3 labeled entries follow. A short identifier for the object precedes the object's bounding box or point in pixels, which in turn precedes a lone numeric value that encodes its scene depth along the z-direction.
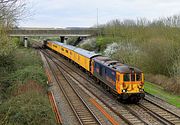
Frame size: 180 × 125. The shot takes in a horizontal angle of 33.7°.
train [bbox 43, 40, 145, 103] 21.31
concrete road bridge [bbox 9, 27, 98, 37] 81.75
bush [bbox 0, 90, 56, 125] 14.25
